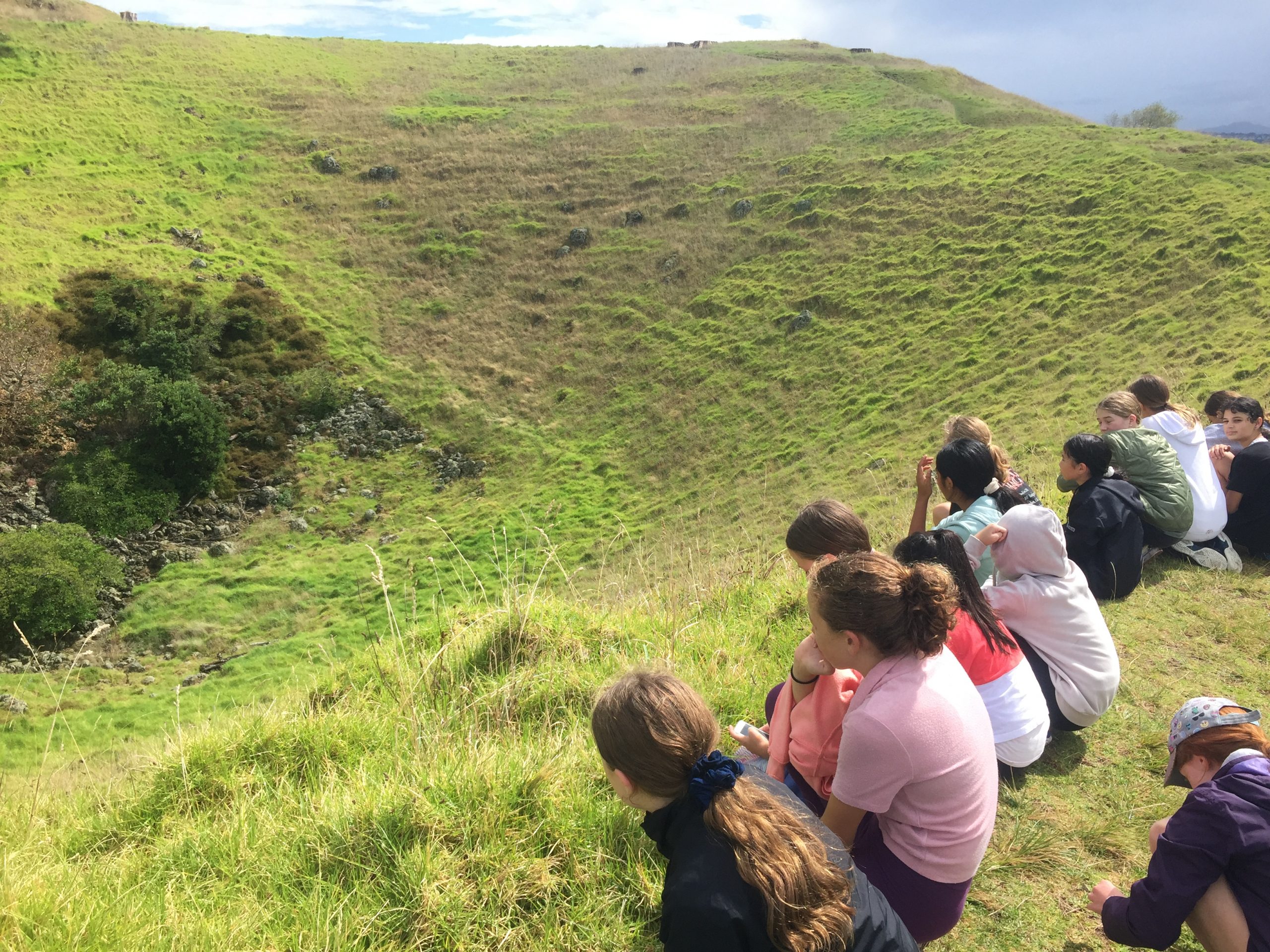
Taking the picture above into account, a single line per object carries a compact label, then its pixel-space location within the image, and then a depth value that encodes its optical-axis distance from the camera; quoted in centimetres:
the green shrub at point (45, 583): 1331
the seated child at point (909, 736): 238
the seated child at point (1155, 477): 575
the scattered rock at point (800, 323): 2585
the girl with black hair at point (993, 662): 336
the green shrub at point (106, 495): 1734
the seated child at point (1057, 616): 387
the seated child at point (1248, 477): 625
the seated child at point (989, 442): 471
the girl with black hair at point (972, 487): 438
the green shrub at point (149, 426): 1905
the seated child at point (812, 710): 302
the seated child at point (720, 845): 177
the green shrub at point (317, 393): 2362
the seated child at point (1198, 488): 605
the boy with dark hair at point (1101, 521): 502
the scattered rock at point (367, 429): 2297
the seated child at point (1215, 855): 225
